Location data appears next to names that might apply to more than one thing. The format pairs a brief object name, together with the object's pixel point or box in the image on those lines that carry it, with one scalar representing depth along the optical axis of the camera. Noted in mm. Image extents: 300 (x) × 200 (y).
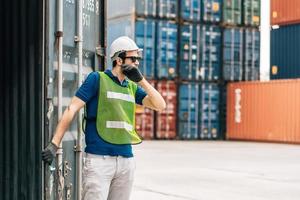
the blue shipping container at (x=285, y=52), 32781
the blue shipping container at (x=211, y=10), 32906
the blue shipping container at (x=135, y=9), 30844
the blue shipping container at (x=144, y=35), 30969
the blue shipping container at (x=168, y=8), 31953
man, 4699
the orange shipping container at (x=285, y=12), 32719
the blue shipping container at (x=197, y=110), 32562
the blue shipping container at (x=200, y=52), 32594
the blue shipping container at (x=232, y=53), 33438
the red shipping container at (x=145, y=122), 31547
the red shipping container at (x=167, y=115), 32094
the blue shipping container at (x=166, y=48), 31812
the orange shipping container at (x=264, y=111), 30453
